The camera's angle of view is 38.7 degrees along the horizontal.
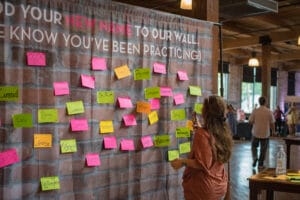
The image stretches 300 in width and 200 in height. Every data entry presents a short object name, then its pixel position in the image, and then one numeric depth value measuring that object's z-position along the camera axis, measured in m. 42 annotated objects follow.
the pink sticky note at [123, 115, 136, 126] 3.30
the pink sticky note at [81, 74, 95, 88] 3.01
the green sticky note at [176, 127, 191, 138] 3.72
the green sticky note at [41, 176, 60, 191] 2.81
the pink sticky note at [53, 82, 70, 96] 2.86
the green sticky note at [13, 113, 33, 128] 2.68
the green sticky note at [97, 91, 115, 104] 3.12
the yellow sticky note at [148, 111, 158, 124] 3.49
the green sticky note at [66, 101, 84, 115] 2.94
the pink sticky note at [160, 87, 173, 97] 3.57
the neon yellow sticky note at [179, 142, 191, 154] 3.74
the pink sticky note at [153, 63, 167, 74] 3.52
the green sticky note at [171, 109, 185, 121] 3.66
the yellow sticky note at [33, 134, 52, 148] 2.77
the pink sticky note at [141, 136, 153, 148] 3.43
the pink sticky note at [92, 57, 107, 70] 3.08
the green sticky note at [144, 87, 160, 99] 3.46
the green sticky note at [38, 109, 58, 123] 2.79
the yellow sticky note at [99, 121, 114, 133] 3.14
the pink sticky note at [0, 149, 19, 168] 2.62
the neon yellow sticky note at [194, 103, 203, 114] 3.86
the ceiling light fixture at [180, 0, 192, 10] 4.58
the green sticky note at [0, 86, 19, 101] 2.62
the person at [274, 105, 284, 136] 16.48
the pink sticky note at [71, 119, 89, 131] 2.96
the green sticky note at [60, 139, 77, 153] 2.91
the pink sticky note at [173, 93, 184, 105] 3.68
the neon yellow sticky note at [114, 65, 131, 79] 3.24
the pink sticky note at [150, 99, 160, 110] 3.50
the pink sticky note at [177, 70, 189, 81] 3.71
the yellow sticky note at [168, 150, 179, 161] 3.64
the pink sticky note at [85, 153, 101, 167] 3.05
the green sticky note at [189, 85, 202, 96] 3.81
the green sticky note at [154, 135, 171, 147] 3.55
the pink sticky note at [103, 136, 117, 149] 3.16
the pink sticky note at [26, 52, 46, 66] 2.73
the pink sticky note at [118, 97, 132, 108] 3.26
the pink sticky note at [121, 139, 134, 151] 3.29
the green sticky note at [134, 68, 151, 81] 3.38
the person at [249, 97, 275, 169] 7.66
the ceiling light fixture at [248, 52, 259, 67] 13.03
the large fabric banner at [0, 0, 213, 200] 2.70
